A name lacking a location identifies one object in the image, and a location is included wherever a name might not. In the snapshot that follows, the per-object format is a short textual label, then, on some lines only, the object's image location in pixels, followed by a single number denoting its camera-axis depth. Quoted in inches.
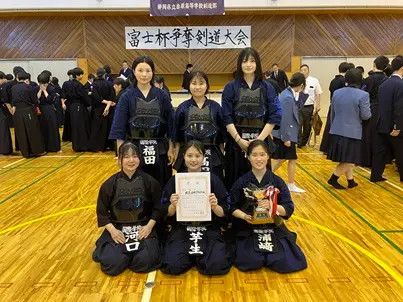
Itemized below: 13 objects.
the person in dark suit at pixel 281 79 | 388.6
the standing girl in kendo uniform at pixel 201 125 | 142.6
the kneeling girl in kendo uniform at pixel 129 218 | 131.4
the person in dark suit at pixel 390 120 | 215.0
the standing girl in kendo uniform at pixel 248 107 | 146.9
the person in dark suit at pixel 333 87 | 284.7
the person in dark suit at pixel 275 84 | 292.5
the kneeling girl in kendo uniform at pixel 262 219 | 128.3
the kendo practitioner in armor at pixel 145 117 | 144.0
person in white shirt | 324.0
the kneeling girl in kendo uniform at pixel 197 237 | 129.0
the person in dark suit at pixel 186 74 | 520.1
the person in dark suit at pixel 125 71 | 499.4
